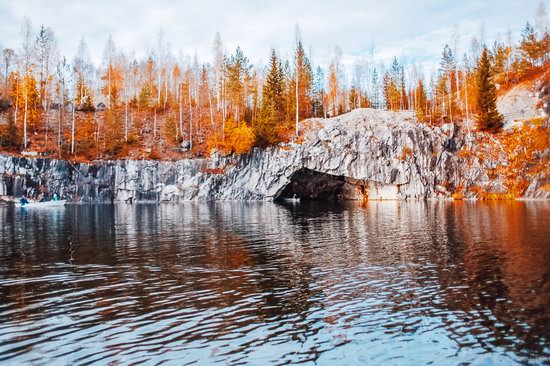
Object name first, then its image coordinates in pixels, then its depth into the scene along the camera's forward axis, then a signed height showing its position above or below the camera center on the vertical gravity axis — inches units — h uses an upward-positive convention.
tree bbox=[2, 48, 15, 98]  3924.7 +1438.3
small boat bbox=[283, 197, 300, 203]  3372.0 -28.5
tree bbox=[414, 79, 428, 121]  3995.3 +945.7
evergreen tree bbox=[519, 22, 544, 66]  3630.4 +1231.1
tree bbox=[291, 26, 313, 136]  3479.3 +1026.1
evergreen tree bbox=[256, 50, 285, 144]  3090.6 +774.1
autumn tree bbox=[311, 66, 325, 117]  4068.4 +966.4
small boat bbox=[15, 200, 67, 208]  2630.4 +8.4
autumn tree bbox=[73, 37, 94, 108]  3838.6 +1292.6
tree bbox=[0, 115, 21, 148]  2886.3 +506.2
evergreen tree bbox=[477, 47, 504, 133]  3053.6 +630.4
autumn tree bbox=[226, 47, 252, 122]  3599.9 +1073.1
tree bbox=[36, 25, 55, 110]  3511.3 +1346.6
